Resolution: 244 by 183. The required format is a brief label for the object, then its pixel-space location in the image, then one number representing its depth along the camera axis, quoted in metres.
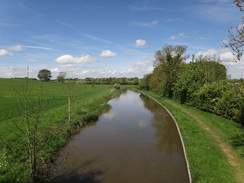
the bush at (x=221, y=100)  13.68
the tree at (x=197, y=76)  22.86
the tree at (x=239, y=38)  7.50
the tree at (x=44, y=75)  109.88
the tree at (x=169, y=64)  32.81
